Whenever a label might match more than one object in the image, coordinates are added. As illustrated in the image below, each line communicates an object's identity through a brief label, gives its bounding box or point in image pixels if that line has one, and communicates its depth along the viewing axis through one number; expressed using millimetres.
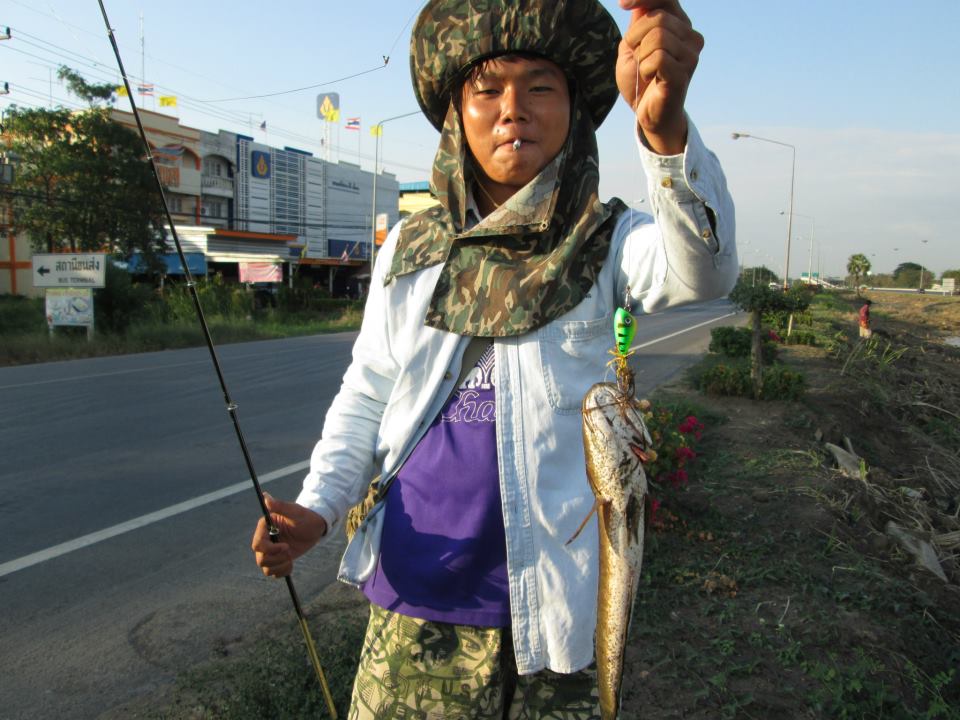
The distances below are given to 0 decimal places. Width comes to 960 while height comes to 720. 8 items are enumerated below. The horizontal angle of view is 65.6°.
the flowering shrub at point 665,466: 4512
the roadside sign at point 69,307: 17438
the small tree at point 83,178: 21844
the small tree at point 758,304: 9508
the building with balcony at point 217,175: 40531
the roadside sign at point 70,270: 17375
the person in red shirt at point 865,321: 18734
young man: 1518
